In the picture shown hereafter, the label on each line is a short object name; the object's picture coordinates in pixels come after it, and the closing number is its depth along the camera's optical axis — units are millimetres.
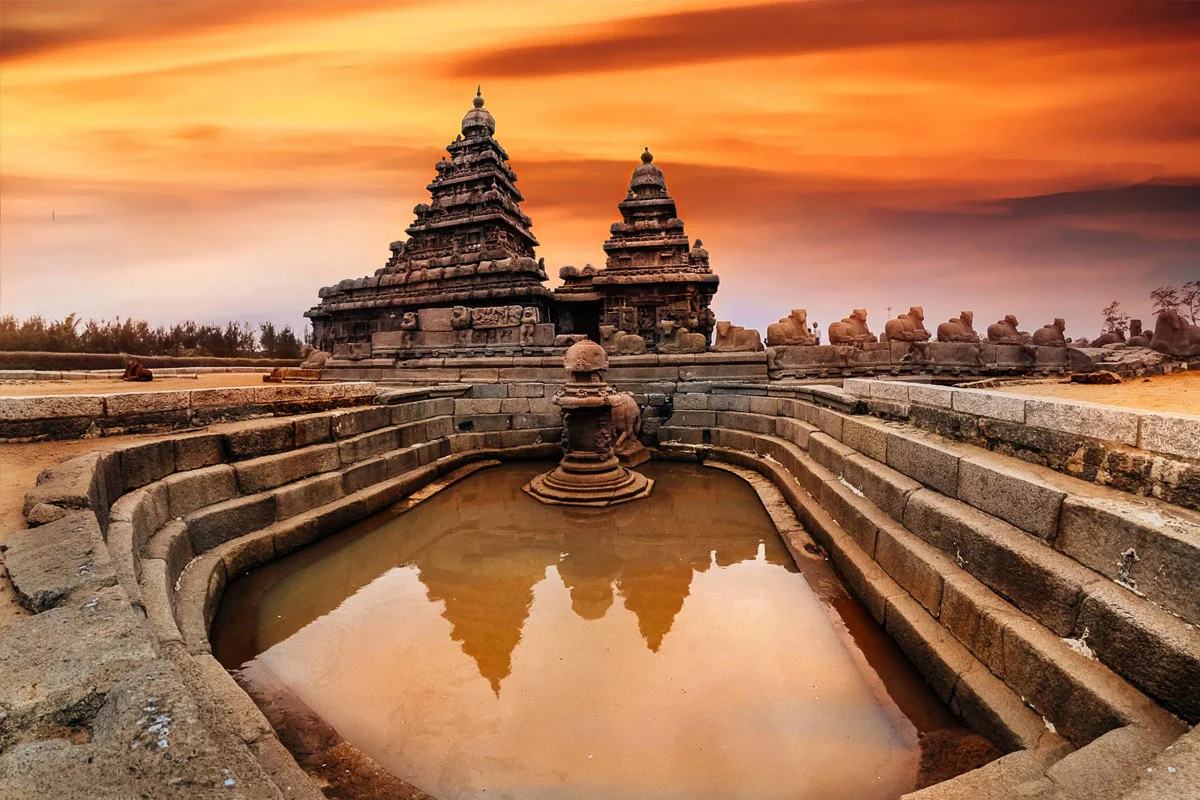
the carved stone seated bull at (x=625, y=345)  10852
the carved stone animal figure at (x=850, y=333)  11273
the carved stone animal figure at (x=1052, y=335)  11844
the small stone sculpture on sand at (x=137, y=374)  7969
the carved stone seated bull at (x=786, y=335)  10695
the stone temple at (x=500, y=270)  16000
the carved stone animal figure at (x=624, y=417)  7816
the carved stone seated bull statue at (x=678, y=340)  10797
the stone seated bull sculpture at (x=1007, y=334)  12137
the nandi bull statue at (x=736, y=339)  10172
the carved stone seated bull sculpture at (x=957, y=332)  11805
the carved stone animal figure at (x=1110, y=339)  13773
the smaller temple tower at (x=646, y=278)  16781
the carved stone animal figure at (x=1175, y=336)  10375
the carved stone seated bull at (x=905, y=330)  11656
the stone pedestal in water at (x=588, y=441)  6441
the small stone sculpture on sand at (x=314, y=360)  12367
